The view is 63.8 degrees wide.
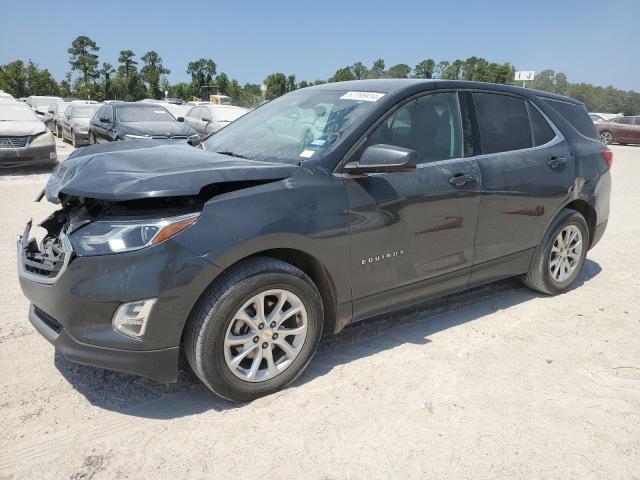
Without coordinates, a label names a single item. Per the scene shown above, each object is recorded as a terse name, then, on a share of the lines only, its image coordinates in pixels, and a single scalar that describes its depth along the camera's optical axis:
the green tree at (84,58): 79.75
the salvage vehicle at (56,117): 19.94
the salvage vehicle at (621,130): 24.23
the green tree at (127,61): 90.35
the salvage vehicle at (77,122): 15.72
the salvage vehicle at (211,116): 15.18
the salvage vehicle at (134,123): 12.10
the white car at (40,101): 34.51
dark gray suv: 2.51
